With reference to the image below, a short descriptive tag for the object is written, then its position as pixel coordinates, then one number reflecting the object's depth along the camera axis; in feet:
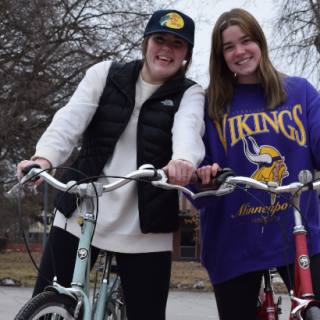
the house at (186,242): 97.66
